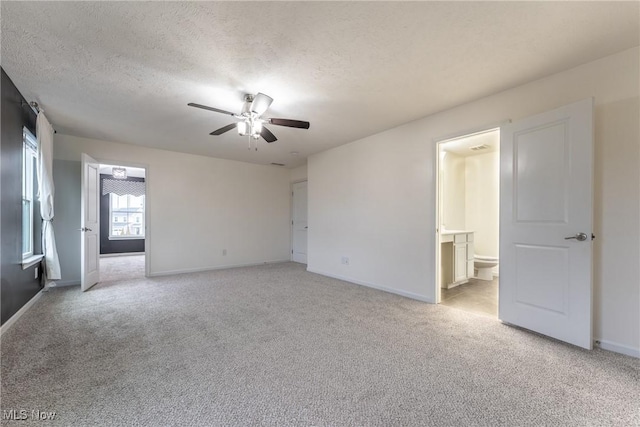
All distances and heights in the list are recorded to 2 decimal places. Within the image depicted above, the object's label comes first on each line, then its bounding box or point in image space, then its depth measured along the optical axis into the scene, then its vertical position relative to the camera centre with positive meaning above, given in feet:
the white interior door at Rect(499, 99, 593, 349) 7.00 -0.29
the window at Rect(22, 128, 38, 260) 10.48 +1.12
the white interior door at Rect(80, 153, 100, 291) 12.70 -0.60
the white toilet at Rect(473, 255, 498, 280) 14.76 -3.02
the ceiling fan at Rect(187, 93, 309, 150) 8.40 +3.21
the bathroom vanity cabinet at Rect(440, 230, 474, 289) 13.25 -2.37
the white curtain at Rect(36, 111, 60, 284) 10.71 +0.86
